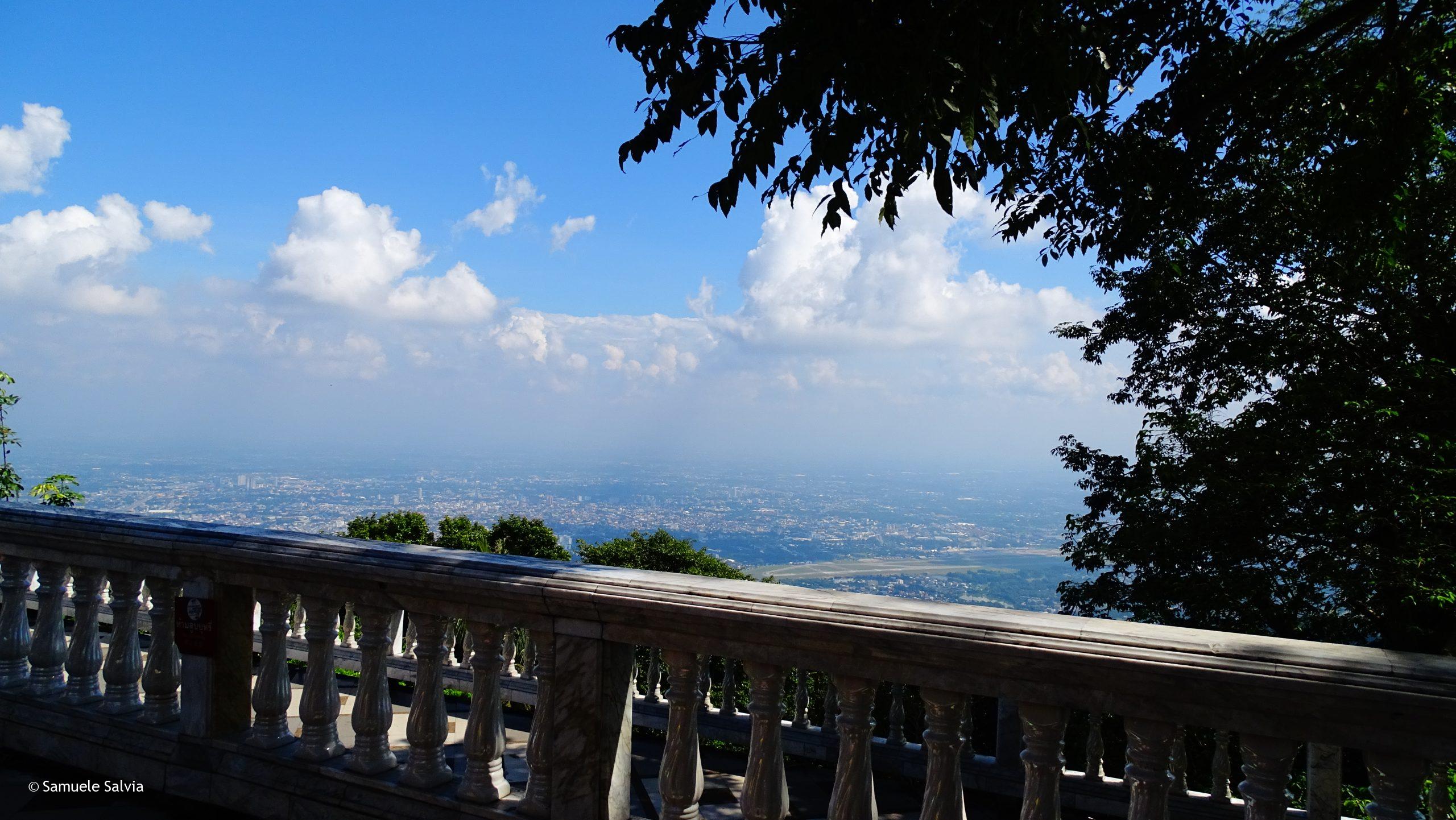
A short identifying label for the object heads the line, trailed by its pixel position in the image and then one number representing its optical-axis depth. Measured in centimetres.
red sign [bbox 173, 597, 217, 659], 319
